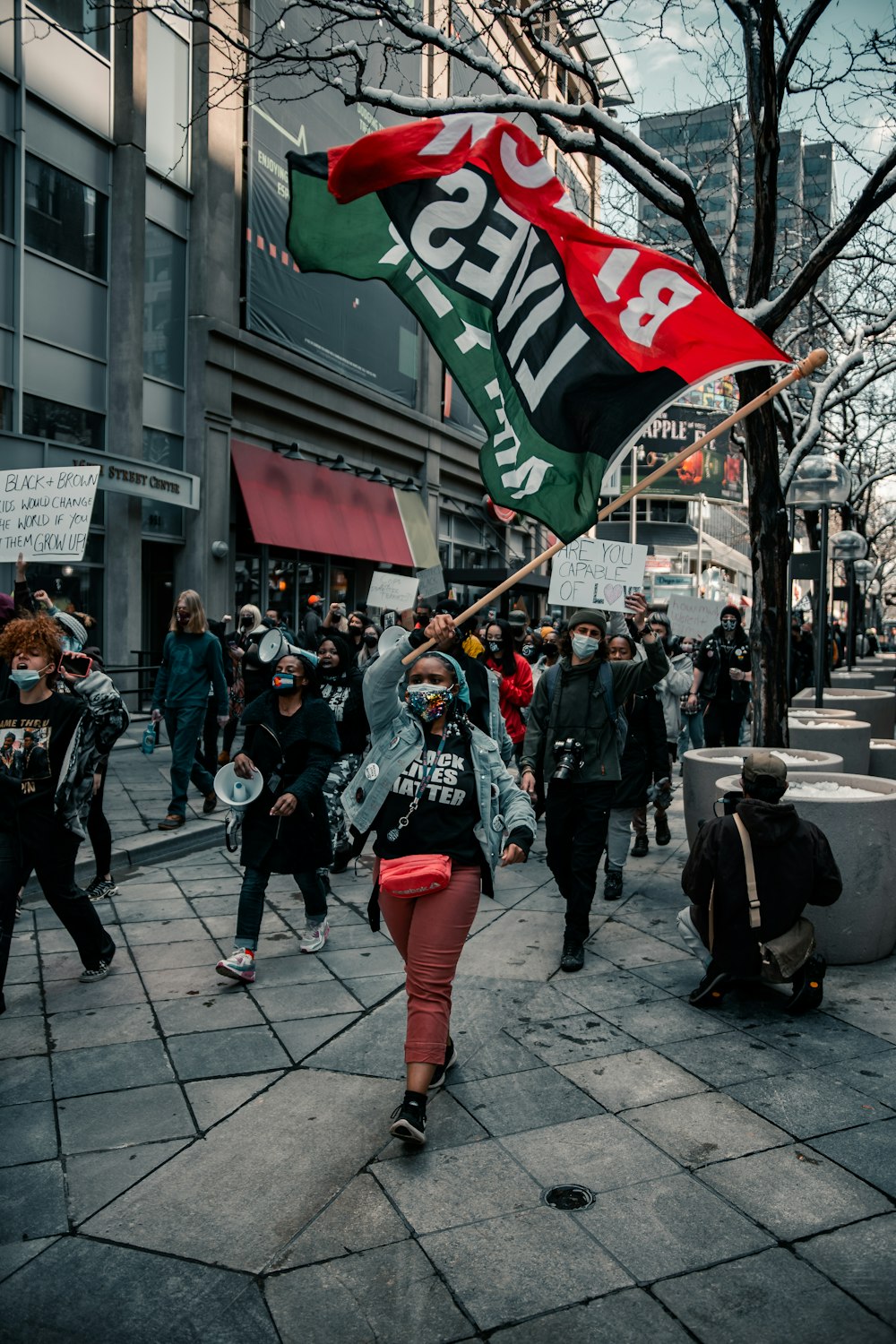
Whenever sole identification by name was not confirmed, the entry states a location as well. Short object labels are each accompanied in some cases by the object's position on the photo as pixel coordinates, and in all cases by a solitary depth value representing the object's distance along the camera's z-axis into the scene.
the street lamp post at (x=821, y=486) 11.50
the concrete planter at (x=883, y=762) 9.59
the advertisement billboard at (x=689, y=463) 56.56
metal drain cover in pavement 3.21
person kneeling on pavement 4.77
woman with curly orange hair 4.80
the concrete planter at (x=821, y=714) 10.26
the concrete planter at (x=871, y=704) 13.41
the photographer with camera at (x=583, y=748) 5.81
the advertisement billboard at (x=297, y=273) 20.00
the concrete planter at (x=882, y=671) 24.81
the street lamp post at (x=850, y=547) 20.94
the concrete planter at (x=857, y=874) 5.51
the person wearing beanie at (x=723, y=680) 11.08
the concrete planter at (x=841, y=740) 8.98
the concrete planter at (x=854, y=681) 20.28
